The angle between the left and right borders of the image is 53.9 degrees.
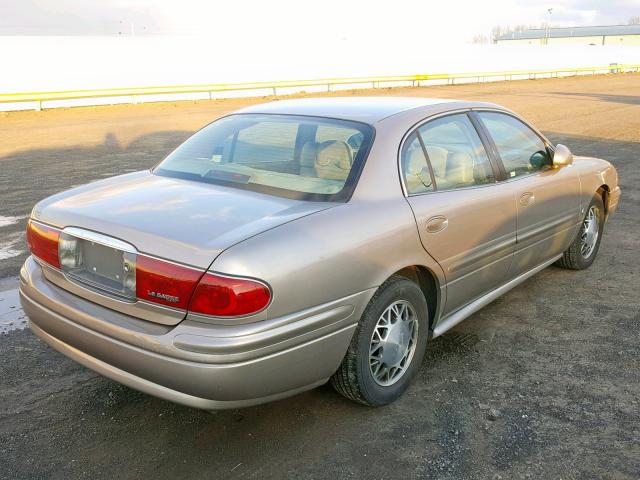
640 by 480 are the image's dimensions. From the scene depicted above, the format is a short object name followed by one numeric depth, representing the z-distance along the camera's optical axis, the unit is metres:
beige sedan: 2.51
